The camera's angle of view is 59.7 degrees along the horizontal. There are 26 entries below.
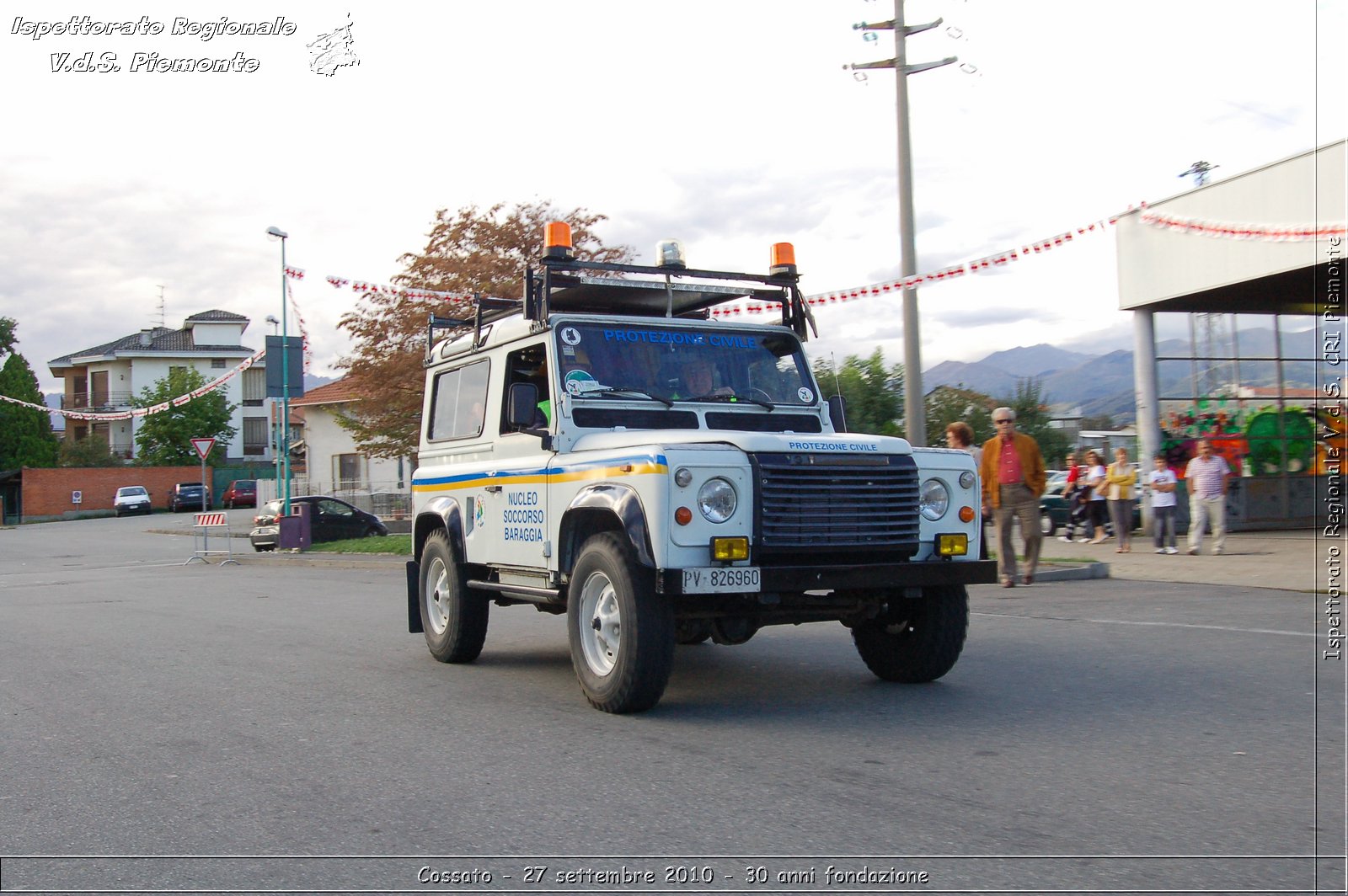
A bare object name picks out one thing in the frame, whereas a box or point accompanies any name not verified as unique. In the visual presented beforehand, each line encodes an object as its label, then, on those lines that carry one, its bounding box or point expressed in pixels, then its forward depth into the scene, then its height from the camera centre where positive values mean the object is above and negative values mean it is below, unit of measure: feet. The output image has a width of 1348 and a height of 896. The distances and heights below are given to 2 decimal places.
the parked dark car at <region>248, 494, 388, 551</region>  87.25 -3.48
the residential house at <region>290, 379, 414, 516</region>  151.33 +1.94
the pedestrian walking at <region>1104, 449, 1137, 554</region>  56.13 -1.66
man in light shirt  52.60 -1.61
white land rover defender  19.92 -0.45
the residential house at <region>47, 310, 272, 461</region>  256.73 +24.47
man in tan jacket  41.37 -0.73
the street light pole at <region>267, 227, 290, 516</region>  96.84 +8.47
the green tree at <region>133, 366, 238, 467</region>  227.40 +11.08
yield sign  96.06 +2.79
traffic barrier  77.20 -2.92
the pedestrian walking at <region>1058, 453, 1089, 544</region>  65.21 -2.13
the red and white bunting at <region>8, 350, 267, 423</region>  121.90 +9.59
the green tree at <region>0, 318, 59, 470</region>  206.59 +11.57
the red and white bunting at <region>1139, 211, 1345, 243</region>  51.34 +10.57
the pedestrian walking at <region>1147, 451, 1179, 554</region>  54.08 -2.28
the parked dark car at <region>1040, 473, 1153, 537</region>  67.31 -3.05
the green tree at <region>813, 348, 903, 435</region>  79.30 +4.88
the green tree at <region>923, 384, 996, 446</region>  83.46 +3.80
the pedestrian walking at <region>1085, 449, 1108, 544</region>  62.80 -1.98
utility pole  49.93 +9.26
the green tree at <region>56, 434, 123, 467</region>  220.02 +5.58
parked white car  188.44 -3.11
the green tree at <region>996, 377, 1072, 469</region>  90.27 +2.83
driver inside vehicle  24.97 +1.92
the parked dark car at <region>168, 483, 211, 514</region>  192.03 -2.89
